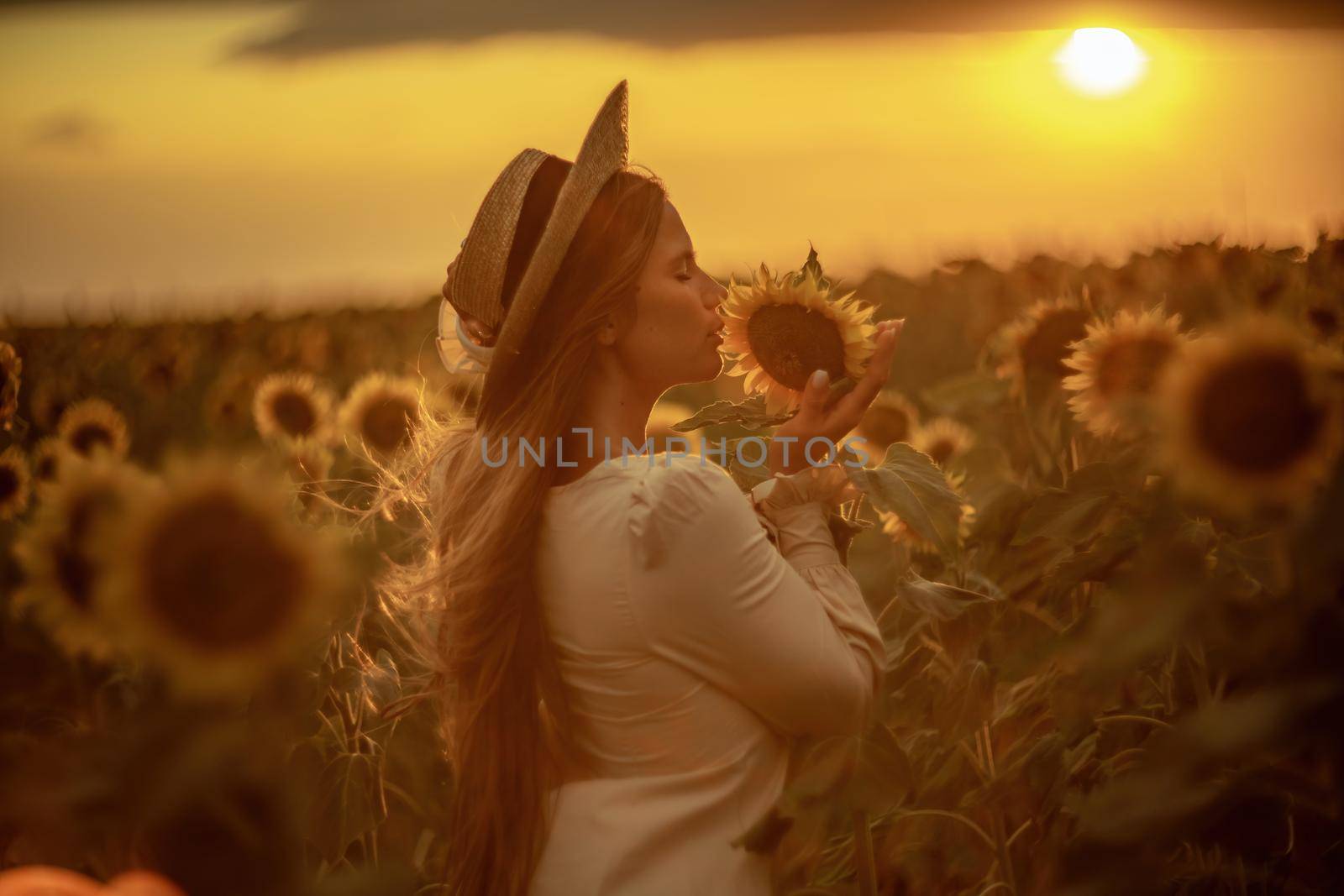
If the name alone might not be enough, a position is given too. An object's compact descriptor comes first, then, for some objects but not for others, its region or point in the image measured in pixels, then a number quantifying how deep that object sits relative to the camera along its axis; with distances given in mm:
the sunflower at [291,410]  5941
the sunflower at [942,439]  4402
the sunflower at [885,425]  4230
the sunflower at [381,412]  5023
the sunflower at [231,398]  7035
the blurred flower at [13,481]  4117
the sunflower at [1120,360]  2898
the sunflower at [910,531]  3139
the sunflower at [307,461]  4246
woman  2102
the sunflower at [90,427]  5047
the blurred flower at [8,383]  3961
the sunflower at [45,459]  4109
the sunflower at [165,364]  8719
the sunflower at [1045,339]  3645
